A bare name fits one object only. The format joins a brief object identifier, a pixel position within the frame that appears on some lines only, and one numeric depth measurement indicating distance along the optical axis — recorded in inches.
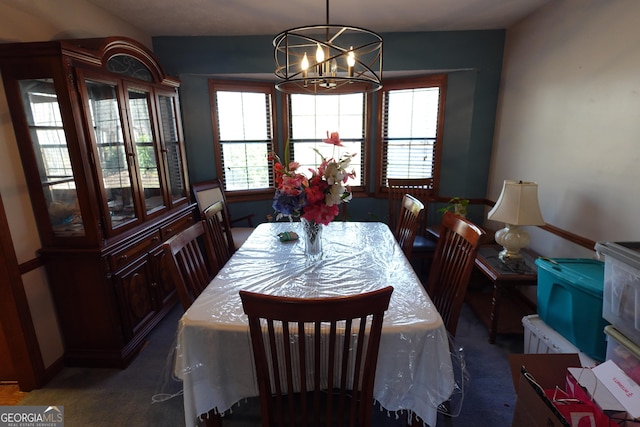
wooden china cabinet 68.0
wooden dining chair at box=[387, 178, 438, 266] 129.2
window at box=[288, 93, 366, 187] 139.4
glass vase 67.9
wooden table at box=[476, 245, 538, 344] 83.6
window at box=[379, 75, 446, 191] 128.8
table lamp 84.0
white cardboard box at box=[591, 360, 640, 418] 42.3
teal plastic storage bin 61.6
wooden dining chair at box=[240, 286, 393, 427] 34.0
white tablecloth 44.6
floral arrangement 60.9
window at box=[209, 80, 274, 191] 132.7
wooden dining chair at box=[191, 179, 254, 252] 120.8
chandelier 55.3
